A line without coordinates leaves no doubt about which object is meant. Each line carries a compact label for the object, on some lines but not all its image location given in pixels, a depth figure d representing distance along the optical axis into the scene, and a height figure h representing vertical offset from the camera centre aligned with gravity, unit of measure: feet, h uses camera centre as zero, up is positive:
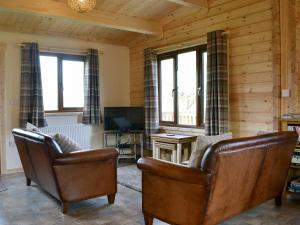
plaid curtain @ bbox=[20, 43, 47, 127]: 16.43 +1.37
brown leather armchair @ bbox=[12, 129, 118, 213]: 9.98 -2.24
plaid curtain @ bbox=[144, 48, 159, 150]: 18.58 +0.74
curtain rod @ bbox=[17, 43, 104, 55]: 17.50 +3.84
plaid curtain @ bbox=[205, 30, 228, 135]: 14.17 +1.24
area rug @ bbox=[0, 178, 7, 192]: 13.16 -3.63
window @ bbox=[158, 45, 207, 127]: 16.28 +1.38
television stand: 19.04 -2.33
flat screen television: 19.12 -0.65
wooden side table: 15.78 -1.98
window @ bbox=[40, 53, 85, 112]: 17.95 +1.87
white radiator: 17.69 -1.38
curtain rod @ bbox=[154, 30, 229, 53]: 15.55 +3.82
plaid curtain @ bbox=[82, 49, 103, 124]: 18.74 +1.29
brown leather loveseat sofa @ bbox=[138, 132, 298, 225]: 7.34 -2.09
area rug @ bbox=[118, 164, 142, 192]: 13.55 -3.58
